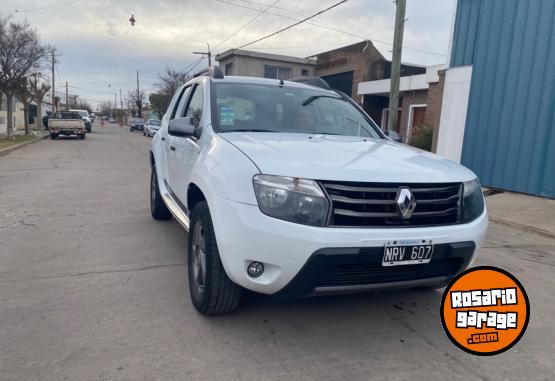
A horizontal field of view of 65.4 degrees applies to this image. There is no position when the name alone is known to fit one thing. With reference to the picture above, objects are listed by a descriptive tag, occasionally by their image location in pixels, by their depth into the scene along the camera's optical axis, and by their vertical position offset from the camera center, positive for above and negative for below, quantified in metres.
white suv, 2.41 -0.52
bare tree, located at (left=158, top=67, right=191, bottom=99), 51.85 +4.47
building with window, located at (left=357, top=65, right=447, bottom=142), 15.96 +1.43
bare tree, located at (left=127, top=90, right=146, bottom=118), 71.66 +3.15
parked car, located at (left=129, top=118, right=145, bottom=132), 48.49 -1.01
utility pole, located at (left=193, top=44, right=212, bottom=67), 36.34 +5.41
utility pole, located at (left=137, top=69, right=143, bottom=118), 69.31 +2.32
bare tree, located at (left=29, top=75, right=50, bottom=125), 30.61 +1.39
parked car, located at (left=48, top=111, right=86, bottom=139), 26.00 -0.90
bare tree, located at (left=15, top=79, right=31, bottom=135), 22.89 +0.84
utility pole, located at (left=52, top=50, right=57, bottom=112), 46.00 +2.11
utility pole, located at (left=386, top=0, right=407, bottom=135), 10.75 +1.83
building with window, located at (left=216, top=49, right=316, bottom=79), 28.52 +3.89
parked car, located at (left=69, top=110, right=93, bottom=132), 36.76 -0.96
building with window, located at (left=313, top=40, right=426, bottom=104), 22.44 +3.42
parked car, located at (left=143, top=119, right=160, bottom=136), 34.66 -0.77
